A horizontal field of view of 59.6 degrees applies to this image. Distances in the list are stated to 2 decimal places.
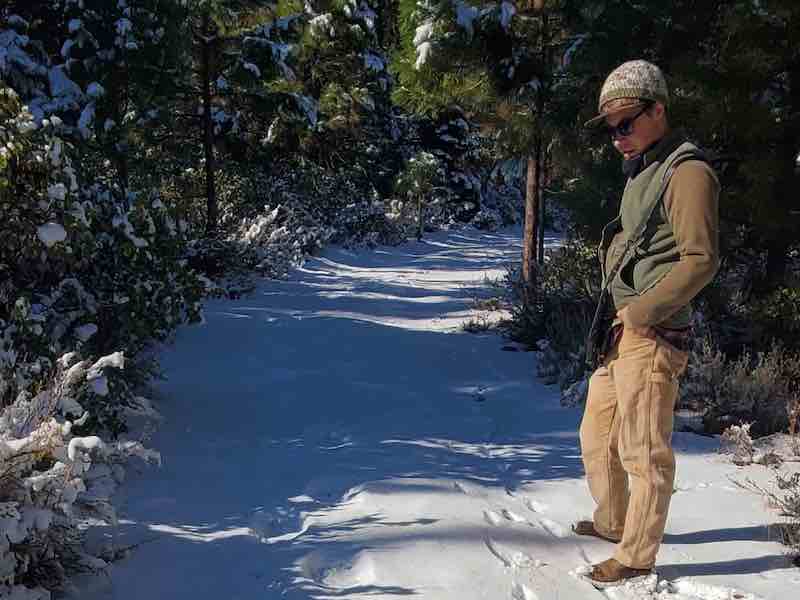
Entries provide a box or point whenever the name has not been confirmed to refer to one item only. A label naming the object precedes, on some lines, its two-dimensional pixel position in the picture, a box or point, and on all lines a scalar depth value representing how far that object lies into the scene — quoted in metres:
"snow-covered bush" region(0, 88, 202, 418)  4.04
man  2.62
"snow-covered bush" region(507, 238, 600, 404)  6.83
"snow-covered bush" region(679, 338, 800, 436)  5.10
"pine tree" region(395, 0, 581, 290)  8.93
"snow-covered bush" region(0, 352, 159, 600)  2.56
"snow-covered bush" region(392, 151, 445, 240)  22.53
